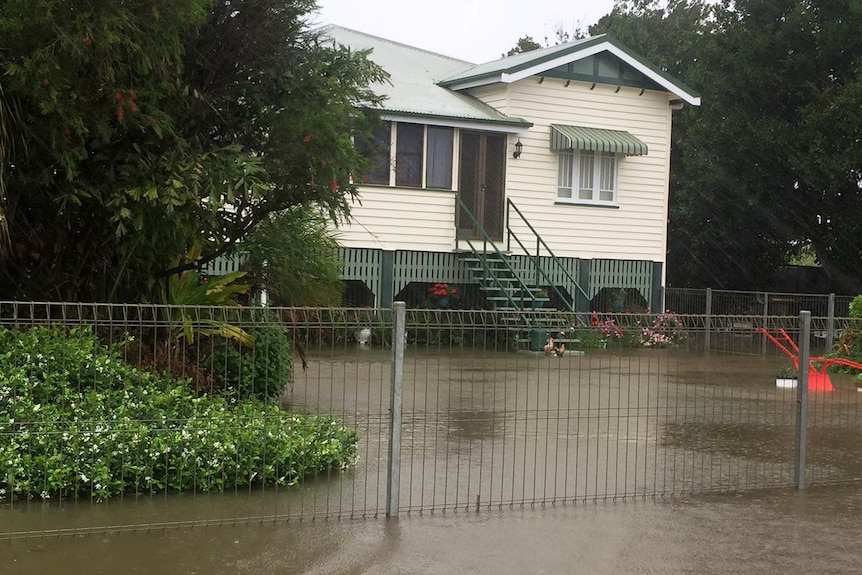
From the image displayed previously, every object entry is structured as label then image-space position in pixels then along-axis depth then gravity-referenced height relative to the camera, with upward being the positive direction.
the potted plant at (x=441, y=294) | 23.17 +0.25
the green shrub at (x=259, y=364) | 10.04 -0.59
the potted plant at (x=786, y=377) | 11.88 -0.65
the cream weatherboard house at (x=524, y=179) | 23.06 +2.81
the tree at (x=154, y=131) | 8.92 +1.44
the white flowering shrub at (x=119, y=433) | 7.33 -0.91
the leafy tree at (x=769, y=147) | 27.62 +4.38
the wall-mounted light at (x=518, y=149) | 24.28 +3.41
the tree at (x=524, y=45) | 51.69 +12.00
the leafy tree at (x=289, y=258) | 11.76 +0.44
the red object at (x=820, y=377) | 13.77 -0.75
